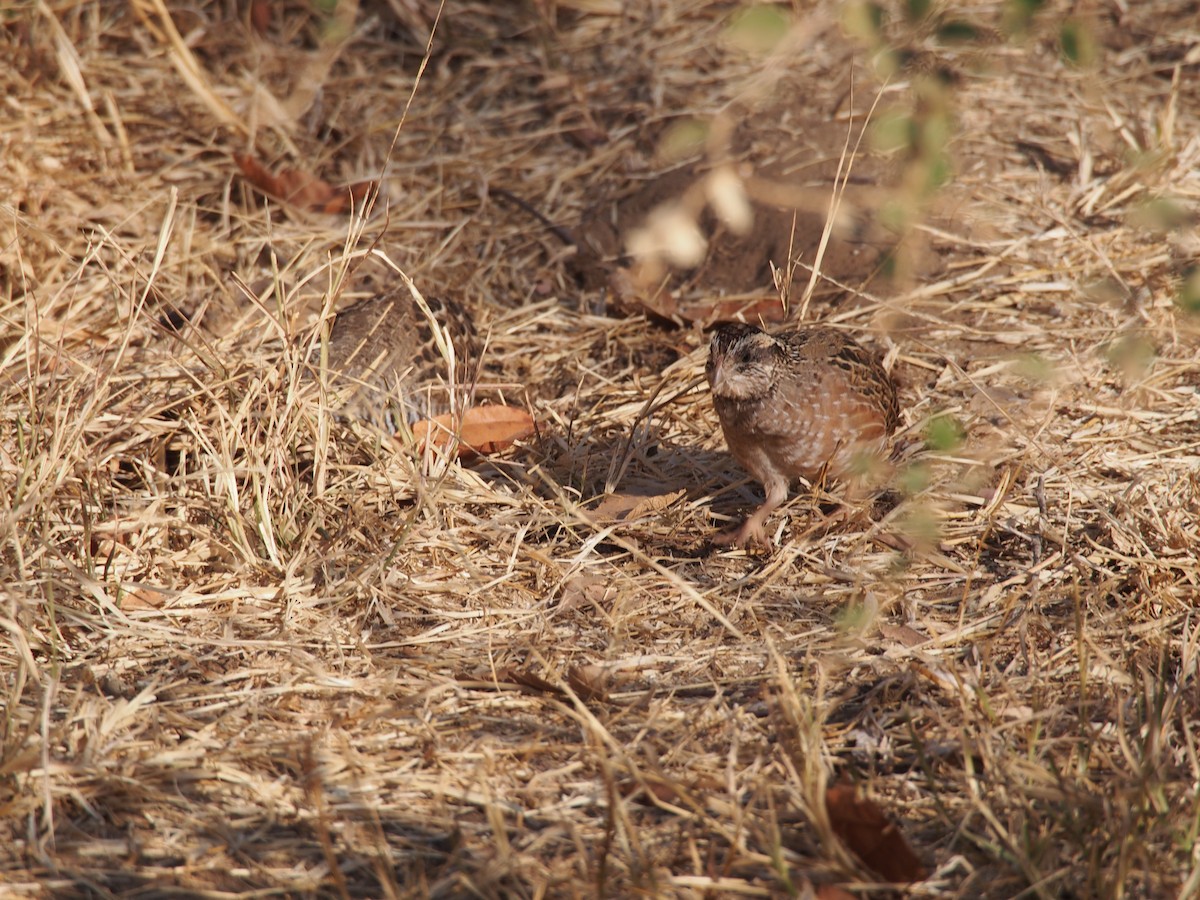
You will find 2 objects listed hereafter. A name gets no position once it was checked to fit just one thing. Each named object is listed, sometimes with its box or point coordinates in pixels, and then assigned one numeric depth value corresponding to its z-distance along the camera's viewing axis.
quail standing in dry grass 9.53
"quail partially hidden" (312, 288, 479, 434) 11.07
